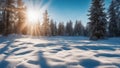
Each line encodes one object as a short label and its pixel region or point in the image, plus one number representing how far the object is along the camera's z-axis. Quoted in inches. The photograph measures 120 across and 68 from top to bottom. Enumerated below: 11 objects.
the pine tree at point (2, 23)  539.8
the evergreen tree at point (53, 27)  1604.7
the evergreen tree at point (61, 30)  1738.9
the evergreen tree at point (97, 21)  529.3
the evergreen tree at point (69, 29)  1833.1
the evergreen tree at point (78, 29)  1765.9
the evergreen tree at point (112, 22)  749.0
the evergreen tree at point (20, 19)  805.4
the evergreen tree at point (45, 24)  1110.5
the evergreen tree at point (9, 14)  552.9
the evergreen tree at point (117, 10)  719.1
